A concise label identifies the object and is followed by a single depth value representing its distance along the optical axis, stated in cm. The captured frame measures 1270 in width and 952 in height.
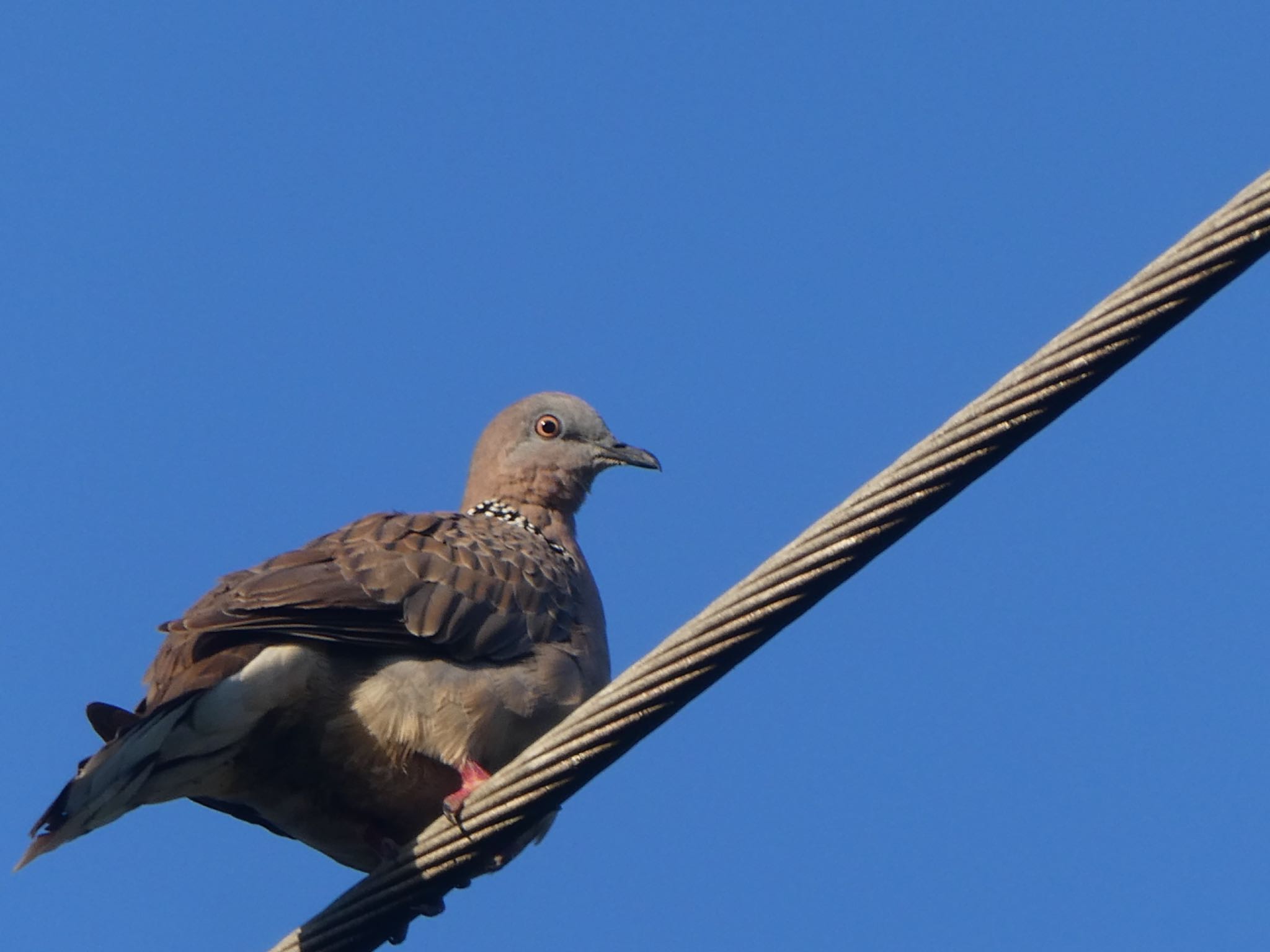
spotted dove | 1060
